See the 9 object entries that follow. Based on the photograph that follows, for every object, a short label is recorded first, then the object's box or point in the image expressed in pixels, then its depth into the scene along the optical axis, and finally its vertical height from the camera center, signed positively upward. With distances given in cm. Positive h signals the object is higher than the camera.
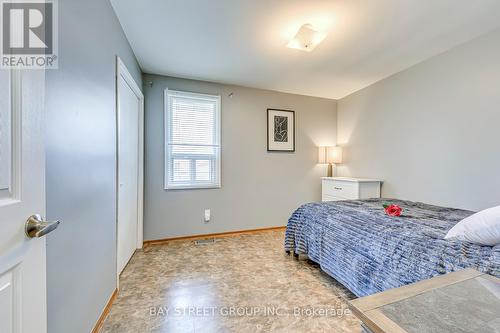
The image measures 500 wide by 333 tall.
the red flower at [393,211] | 178 -38
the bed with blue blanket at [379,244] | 115 -53
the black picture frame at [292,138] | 361 +51
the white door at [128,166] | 202 -2
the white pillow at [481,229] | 107 -33
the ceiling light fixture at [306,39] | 196 +121
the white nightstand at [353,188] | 302 -35
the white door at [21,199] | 55 -10
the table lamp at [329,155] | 386 +18
